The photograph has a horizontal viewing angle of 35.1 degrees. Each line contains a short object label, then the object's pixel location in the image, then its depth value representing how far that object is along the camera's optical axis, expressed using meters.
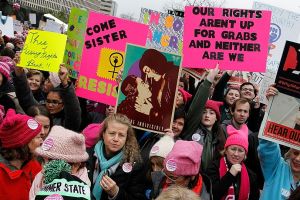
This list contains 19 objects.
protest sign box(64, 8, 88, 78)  5.29
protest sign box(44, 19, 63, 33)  10.22
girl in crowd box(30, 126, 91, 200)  2.72
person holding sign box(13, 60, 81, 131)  4.33
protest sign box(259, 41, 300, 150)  3.56
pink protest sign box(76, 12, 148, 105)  4.87
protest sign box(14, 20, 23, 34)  16.14
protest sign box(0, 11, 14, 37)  11.05
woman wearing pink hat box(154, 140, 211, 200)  3.17
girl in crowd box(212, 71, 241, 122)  5.73
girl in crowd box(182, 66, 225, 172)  4.29
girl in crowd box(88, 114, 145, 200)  3.39
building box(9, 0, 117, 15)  88.68
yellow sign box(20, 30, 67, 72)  5.24
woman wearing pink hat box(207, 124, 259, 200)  3.61
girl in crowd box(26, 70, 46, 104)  5.45
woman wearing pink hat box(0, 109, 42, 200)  2.90
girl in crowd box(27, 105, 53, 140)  4.01
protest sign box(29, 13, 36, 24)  17.75
